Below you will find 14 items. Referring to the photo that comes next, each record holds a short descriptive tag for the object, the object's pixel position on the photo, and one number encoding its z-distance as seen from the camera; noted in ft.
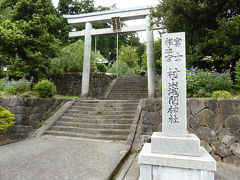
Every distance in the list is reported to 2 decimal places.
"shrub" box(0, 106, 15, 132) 15.40
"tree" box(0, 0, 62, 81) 21.47
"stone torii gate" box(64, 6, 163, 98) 25.47
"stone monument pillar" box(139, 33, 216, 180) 8.00
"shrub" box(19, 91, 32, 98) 19.02
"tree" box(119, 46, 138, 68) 66.33
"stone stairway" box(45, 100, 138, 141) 17.46
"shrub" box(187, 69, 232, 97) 15.33
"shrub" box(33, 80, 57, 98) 20.86
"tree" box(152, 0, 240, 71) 15.87
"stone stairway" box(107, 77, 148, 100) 31.27
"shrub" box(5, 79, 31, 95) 20.44
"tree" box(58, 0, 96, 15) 53.42
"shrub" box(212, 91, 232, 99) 12.98
